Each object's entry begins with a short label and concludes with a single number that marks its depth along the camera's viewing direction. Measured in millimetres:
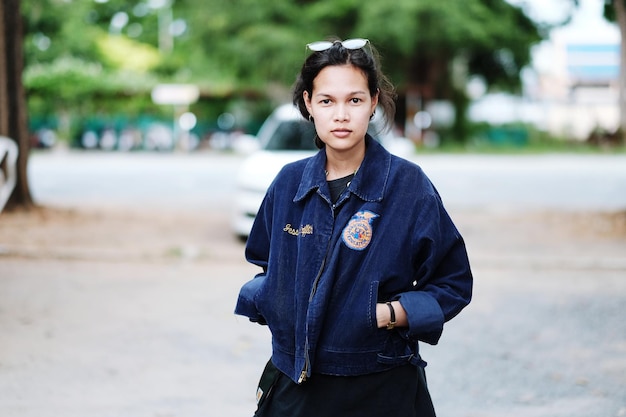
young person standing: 2240
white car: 10289
